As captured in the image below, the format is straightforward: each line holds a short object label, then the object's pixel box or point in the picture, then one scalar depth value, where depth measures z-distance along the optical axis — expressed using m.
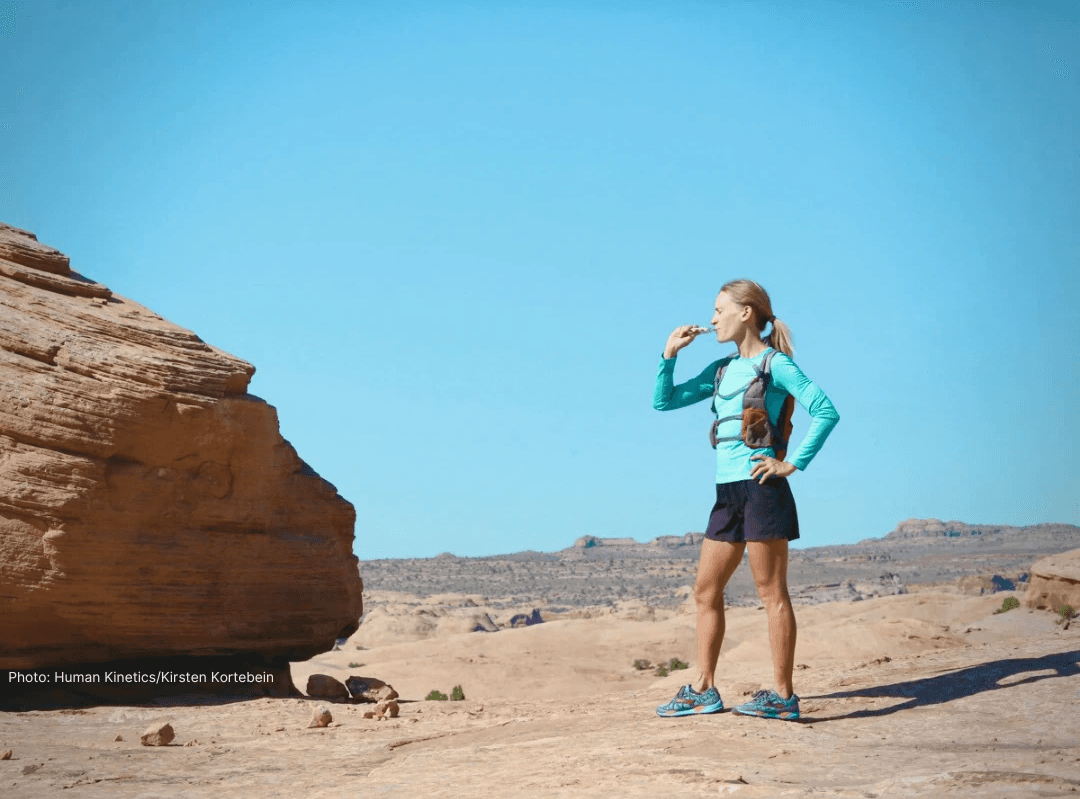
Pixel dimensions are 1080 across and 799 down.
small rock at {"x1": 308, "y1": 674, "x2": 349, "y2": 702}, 11.55
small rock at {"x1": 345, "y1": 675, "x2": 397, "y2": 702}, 11.42
